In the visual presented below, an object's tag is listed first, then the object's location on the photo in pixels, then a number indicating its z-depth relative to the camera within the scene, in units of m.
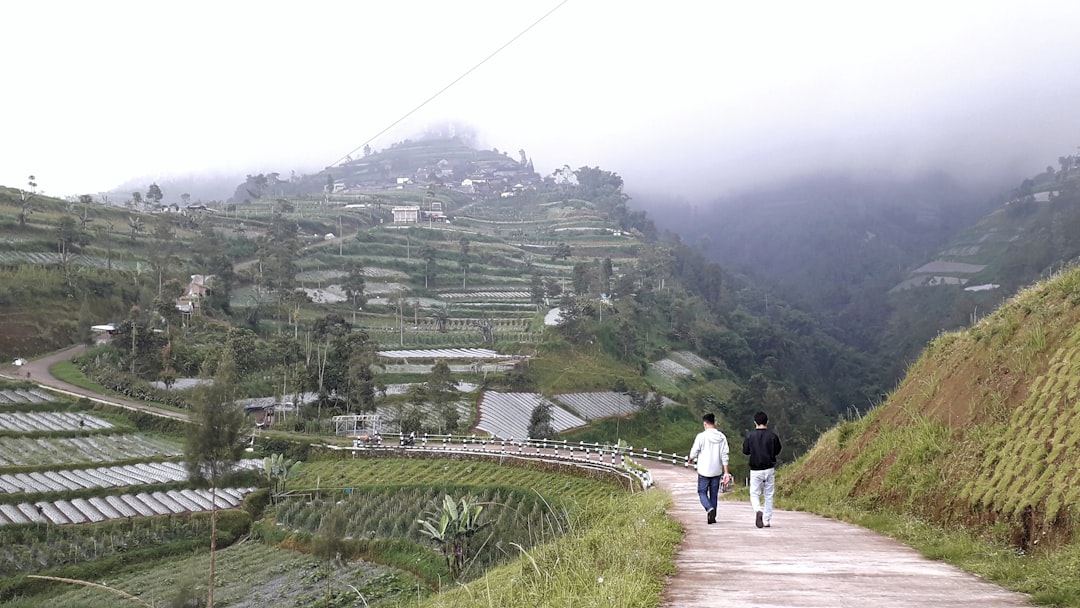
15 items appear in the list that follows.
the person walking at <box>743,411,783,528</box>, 8.55
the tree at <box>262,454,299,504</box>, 36.09
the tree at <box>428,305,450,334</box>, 67.62
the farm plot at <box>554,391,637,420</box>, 53.84
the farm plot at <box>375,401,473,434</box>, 45.28
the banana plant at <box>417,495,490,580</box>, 21.59
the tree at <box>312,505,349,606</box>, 25.67
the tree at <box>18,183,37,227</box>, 66.38
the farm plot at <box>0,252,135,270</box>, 60.56
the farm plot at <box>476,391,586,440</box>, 48.19
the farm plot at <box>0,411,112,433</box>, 38.25
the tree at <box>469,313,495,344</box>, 64.61
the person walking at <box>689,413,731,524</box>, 8.68
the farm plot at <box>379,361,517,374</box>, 55.22
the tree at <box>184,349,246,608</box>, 21.34
